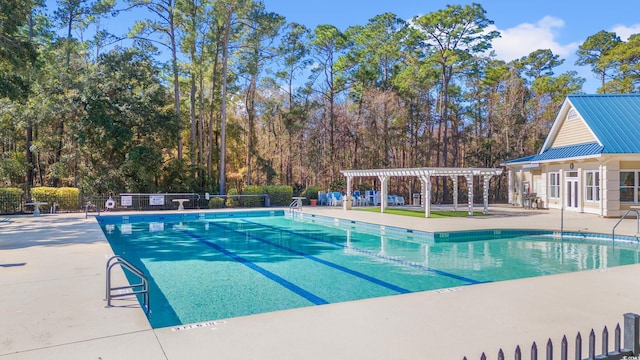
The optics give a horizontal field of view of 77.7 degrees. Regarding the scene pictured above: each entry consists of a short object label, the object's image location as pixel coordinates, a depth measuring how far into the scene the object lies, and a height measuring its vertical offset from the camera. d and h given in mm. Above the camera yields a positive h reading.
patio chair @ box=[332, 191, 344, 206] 20062 -719
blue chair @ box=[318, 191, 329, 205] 20953 -749
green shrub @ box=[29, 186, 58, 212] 15758 -422
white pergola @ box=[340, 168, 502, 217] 14133 +442
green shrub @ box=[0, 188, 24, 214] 15203 -595
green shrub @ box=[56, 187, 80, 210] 16172 -548
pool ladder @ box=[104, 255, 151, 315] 4309 -1164
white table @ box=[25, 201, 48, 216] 14711 -789
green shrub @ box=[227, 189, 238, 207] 19466 -754
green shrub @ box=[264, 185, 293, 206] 20141 -520
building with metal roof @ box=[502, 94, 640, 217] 13984 +970
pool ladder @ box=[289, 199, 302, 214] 17344 -1025
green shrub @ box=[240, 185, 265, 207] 19641 -658
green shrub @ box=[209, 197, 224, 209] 18828 -868
